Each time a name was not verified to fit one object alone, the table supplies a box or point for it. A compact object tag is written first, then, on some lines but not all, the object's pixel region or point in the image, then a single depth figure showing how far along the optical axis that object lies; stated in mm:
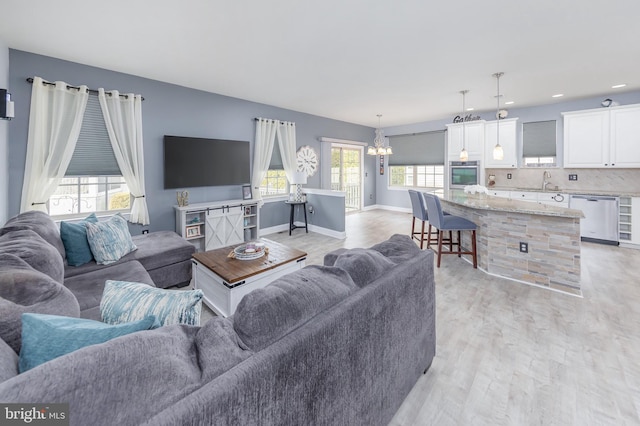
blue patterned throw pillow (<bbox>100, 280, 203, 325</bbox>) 1033
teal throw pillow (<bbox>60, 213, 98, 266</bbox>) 2500
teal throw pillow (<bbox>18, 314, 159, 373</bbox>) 718
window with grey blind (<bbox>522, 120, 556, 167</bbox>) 5754
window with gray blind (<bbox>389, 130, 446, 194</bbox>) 7578
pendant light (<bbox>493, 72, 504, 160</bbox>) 3956
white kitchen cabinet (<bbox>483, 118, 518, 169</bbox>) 5938
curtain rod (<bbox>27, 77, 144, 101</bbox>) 3190
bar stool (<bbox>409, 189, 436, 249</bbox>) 4340
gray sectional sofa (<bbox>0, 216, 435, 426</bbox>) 578
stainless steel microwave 6445
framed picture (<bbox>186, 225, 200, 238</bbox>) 4402
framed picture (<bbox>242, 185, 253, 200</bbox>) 5367
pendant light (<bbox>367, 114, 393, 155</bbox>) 6535
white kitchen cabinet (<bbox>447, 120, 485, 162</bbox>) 6289
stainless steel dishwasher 4684
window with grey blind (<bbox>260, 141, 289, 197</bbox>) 5902
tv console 4375
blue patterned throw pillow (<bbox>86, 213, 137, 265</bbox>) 2594
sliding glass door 7684
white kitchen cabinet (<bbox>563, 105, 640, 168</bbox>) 4680
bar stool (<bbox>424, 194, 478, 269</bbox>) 3621
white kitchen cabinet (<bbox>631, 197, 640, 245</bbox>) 4488
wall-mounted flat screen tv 4348
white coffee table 2345
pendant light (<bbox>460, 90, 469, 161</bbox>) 4883
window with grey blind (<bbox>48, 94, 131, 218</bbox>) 3586
